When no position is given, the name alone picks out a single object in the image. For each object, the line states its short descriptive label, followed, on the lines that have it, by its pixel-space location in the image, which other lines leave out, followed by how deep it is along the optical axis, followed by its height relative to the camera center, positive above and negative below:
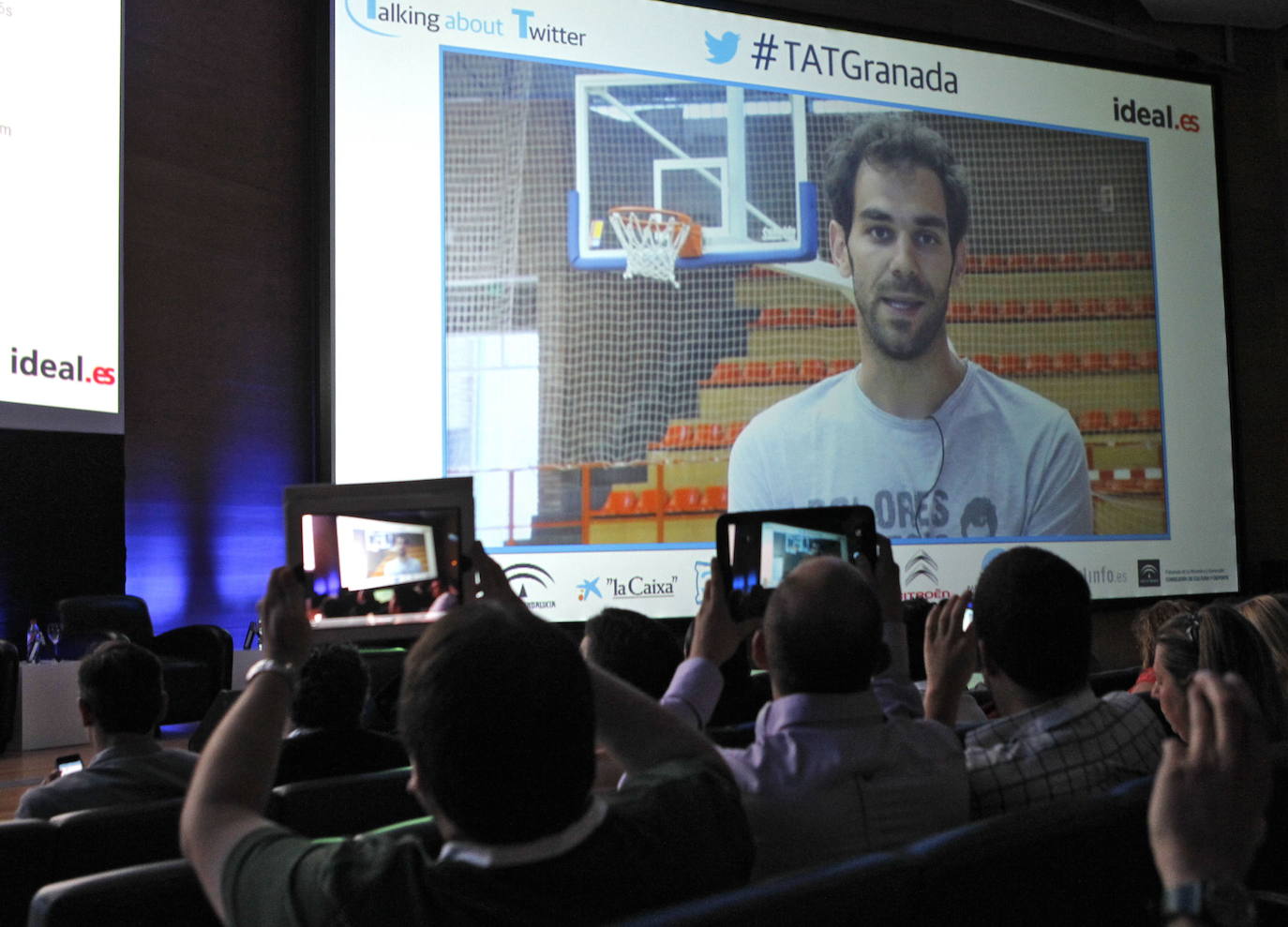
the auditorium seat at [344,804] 1.58 -0.39
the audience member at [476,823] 0.90 -0.25
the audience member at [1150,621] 2.81 -0.29
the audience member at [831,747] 1.36 -0.29
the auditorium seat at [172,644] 4.56 -0.47
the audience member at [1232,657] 2.03 -0.27
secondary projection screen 4.33 +1.24
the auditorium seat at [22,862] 1.42 -0.41
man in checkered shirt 1.57 -0.26
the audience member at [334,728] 2.17 -0.39
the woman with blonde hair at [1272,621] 2.50 -0.26
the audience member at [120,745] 1.96 -0.40
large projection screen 4.89 +1.03
